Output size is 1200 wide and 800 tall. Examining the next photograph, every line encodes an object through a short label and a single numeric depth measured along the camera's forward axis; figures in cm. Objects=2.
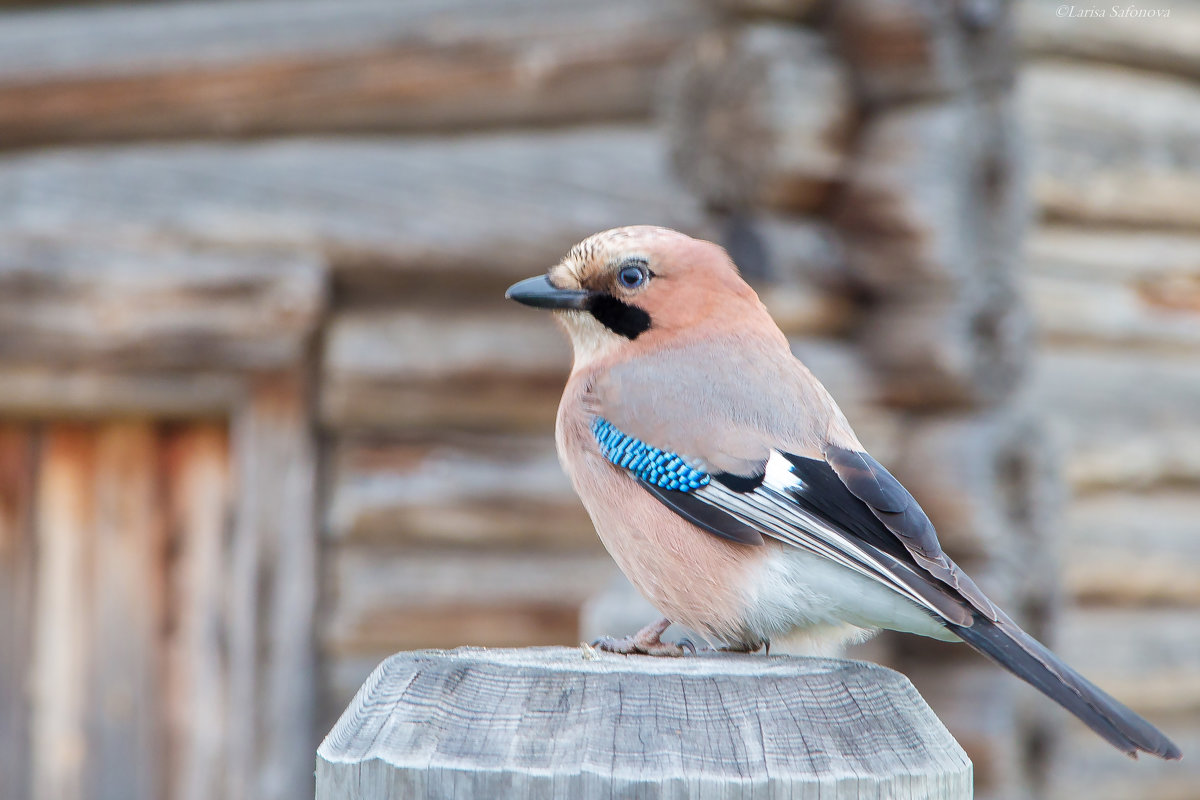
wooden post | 342
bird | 516
